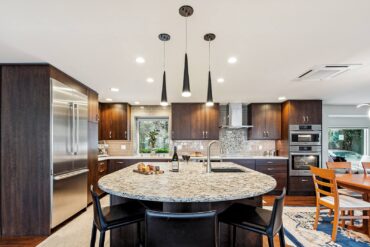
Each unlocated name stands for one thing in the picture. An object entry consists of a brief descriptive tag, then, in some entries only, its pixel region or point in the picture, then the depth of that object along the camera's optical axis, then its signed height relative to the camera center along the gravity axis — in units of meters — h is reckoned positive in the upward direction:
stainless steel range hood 5.77 +0.20
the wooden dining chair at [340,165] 3.78 -0.73
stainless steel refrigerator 3.04 -0.44
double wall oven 5.34 -0.63
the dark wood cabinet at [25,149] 2.89 -0.33
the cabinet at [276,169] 5.36 -1.13
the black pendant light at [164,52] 2.04 +0.80
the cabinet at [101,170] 4.61 -1.06
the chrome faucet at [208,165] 2.49 -0.48
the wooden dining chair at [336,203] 2.80 -1.07
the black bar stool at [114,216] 1.58 -0.71
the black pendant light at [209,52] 2.05 +0.80
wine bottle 2.66 -0.48
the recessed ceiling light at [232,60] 2.63 +0.79
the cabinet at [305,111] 5.39 +0.30
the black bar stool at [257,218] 1.49 -0.70
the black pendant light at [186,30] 1.62 +0.84
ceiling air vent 2.90 +0.74
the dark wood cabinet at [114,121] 5.82 +0.08
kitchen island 1.47 -0.51
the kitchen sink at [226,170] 2.74 -0.59
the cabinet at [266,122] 5.80 +0.04
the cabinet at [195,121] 5.78 +0.07
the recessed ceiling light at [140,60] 2.63 +0.79
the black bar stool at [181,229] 1.21 -0.59
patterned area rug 2.76 -1.53
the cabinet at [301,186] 5.26 -1.52
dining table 2.82 -0.83
